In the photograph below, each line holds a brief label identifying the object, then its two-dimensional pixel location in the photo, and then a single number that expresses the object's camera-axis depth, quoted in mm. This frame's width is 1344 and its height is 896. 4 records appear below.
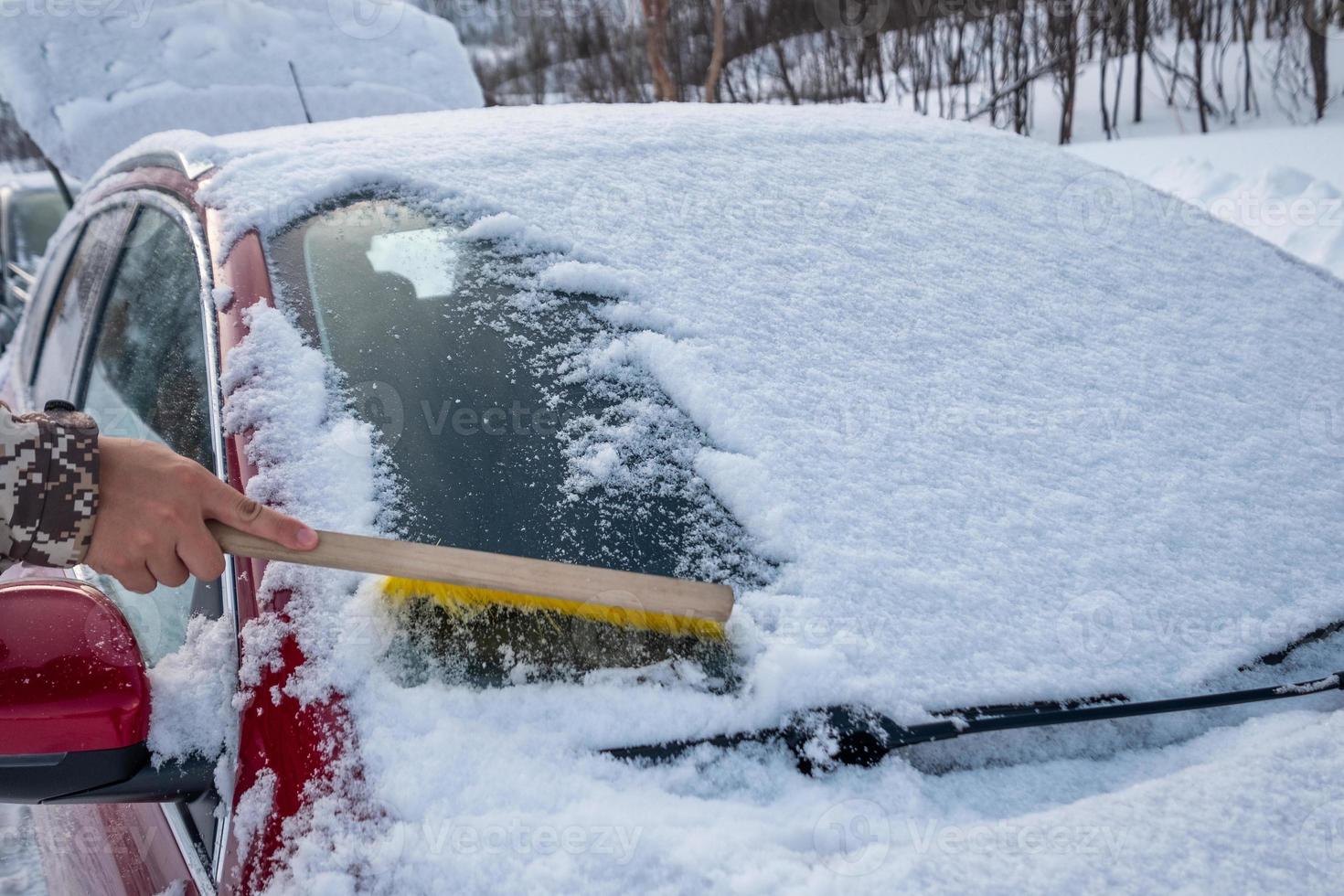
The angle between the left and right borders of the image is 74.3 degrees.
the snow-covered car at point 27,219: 5648
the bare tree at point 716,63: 8848
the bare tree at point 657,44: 8953
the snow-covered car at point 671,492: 896
